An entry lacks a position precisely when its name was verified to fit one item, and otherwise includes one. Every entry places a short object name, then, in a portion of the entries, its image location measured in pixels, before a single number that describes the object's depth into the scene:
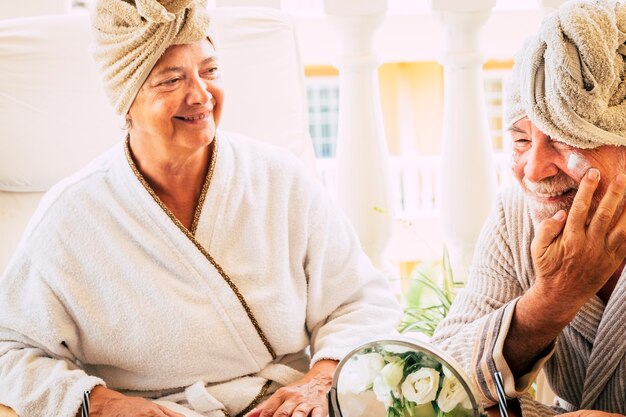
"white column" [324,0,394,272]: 2.18
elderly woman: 1.63
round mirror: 1.17
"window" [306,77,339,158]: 10.05
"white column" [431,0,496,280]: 2.16
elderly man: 1.32
